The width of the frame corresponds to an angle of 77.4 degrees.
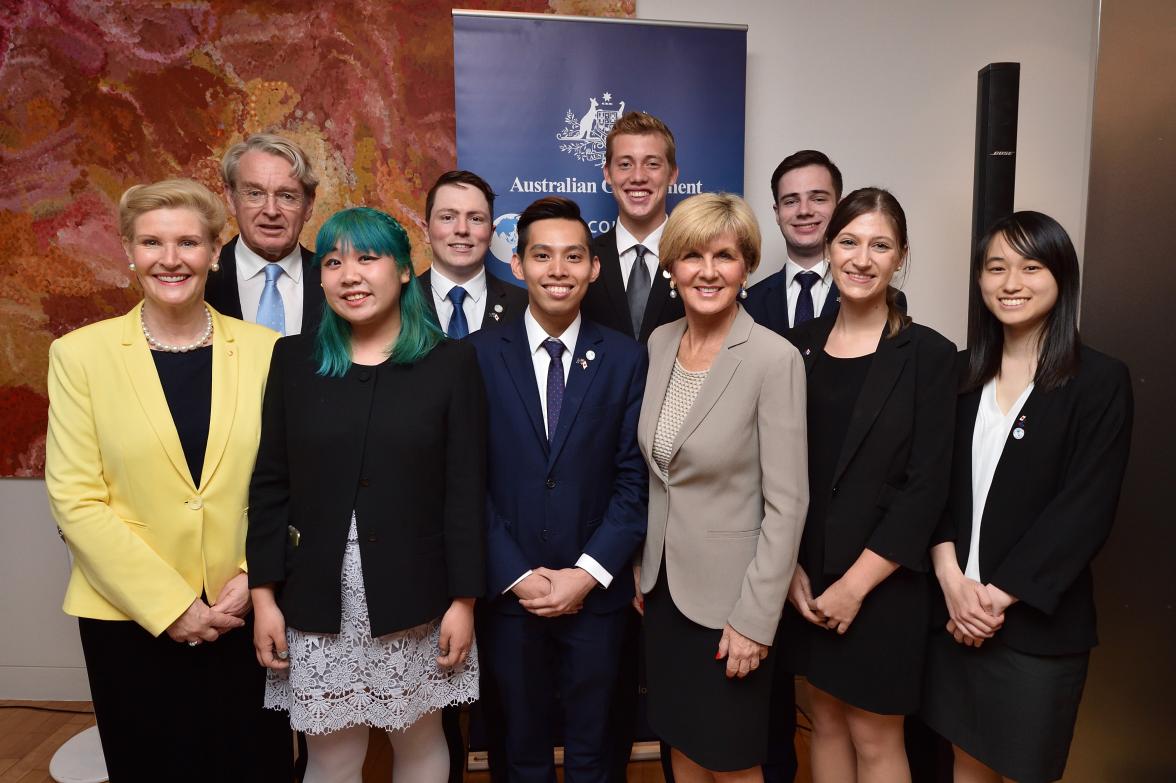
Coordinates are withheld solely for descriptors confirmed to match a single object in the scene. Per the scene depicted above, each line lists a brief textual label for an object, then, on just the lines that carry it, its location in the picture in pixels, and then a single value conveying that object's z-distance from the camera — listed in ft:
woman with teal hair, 5.84
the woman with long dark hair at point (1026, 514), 5.67
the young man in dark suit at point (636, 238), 8.59
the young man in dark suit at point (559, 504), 6.37
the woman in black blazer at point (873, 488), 5.91
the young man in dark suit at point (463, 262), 8.56
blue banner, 10.59
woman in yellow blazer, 5.93
